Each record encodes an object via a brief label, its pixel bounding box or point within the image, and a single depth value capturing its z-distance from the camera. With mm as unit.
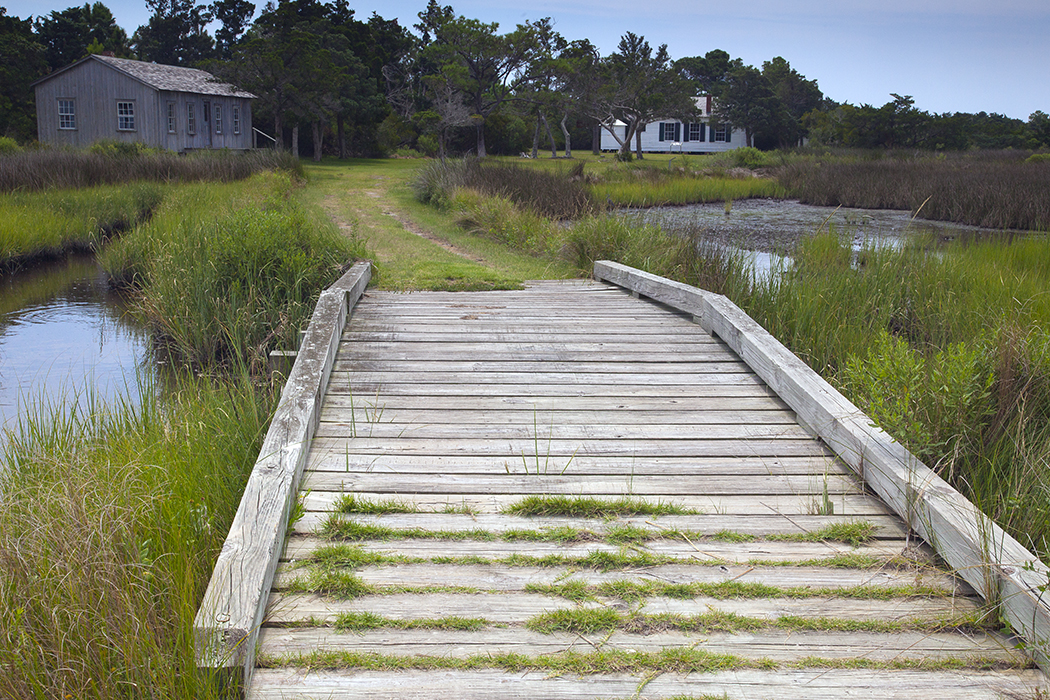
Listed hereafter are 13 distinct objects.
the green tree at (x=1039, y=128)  46188
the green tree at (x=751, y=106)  52094
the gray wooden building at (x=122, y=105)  32062
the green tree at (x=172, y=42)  55969
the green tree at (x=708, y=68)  77812
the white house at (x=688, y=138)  55656
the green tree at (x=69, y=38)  45125
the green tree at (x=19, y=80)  34469
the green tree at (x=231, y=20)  54375
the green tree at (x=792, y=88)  59669
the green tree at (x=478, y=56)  32797
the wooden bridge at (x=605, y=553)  2365
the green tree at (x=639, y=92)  40906
